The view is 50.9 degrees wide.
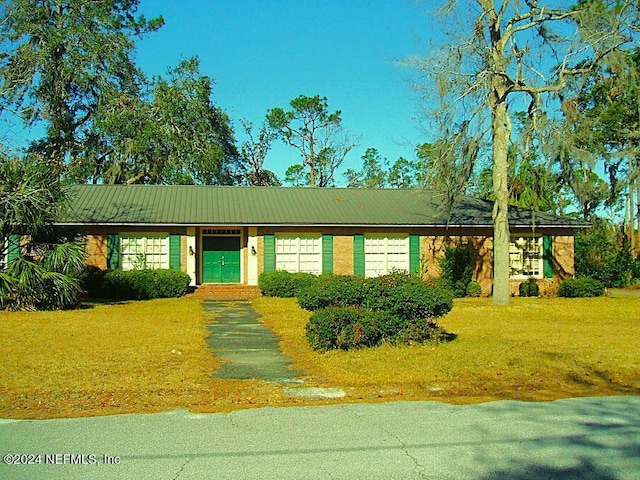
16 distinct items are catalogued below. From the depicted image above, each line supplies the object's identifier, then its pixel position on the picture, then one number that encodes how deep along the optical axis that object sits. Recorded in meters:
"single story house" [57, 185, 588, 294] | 23.89
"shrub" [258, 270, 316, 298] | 22.70
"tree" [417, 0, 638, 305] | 18.14
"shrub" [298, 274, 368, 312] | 11.55
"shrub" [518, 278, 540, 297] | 25.11
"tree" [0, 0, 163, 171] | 33.84
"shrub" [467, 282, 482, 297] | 24.66
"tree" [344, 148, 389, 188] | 56.16
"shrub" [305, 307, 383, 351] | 10.86
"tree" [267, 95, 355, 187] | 48.28
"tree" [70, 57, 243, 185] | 34.91
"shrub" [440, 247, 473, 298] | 24.53
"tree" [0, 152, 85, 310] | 16.88
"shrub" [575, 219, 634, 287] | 27.84
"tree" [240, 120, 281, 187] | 47.69
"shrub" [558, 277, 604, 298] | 24.05
